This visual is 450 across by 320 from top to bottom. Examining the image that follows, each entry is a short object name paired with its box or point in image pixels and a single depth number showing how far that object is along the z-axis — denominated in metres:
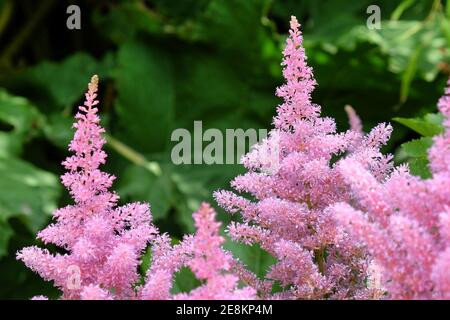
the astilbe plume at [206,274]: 0.96
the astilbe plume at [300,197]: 1.07
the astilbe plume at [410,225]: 0.97
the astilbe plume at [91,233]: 1.05
